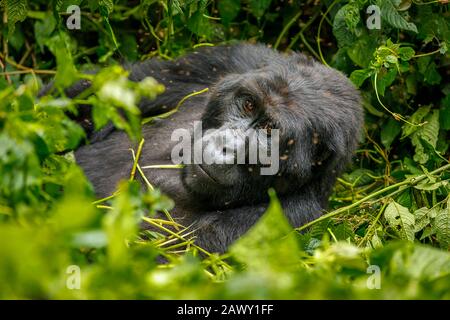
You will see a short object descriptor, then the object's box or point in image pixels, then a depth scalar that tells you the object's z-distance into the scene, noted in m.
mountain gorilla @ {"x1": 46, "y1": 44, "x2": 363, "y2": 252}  3.92
